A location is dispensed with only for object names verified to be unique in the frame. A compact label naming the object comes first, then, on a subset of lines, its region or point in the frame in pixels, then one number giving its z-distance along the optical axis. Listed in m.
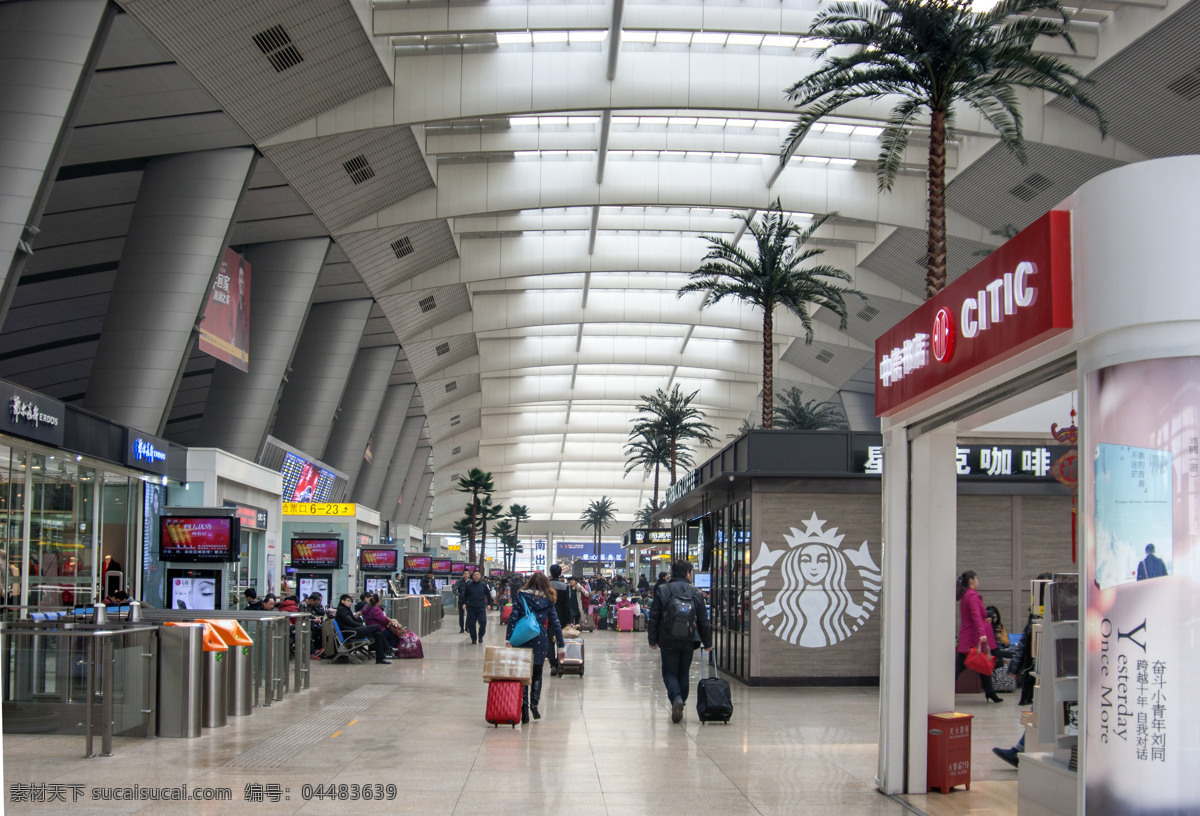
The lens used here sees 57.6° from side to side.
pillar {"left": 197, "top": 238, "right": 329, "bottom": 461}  29.89
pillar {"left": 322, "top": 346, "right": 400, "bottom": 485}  45.03
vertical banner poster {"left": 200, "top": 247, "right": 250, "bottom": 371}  25.17
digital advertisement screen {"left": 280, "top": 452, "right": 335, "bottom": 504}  35.72
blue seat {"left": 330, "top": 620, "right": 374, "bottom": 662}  19.64
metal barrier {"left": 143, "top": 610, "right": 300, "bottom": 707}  12.51
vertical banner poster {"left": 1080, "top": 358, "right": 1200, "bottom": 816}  4.71
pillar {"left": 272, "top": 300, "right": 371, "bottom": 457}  37.69
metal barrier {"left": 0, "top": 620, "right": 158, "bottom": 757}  9.16
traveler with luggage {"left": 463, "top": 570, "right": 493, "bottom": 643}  24.31
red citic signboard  5.64
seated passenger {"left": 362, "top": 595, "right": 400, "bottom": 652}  20.23
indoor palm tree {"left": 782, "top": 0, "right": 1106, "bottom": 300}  15.27
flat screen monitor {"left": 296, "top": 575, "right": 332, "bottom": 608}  30.89
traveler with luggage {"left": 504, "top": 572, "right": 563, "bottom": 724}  11.88
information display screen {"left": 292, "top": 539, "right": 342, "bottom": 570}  30.86
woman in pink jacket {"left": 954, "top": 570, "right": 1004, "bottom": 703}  13.30
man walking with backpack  11.52
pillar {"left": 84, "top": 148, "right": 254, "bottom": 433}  22.78
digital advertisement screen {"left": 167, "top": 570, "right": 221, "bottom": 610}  19.58
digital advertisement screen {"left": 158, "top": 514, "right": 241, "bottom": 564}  19.31
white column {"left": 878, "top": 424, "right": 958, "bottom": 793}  7.99
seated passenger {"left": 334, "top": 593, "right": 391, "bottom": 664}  19.66
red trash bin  7.96
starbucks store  16.02
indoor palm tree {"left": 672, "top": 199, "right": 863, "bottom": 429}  26.18
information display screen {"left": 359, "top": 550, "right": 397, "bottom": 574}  40.41
